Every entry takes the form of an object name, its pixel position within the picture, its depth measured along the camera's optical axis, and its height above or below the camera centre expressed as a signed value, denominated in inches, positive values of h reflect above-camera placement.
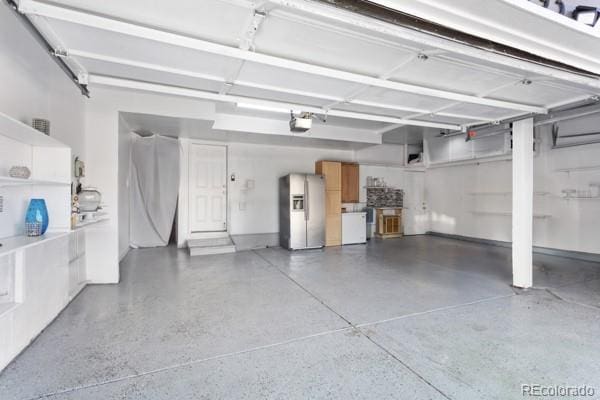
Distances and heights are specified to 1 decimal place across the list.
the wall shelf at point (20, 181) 78.9 +6.0
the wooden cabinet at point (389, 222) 329.1 -26.9
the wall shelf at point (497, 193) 239.4 +4.9
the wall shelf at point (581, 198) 209.0 +0.4
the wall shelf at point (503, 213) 238.1 -14.2
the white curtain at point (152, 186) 235.9 +11.5
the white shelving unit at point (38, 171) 94.6 +11.2
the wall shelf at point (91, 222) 127.8 -10.8
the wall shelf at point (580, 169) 208.3 +22.8
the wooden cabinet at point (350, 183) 296.2 +17.2
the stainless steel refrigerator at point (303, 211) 256.4 -11.0
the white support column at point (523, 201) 149.6 -1.2
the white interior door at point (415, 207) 354.9 -10.0
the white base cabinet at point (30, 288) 80.8 -29.8
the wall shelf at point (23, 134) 79.6 +21.9
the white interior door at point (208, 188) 256.7 +10.6
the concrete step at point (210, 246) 227.5 -38.5
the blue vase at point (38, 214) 102.0 -5.0
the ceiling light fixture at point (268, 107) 137.3 +46.0
